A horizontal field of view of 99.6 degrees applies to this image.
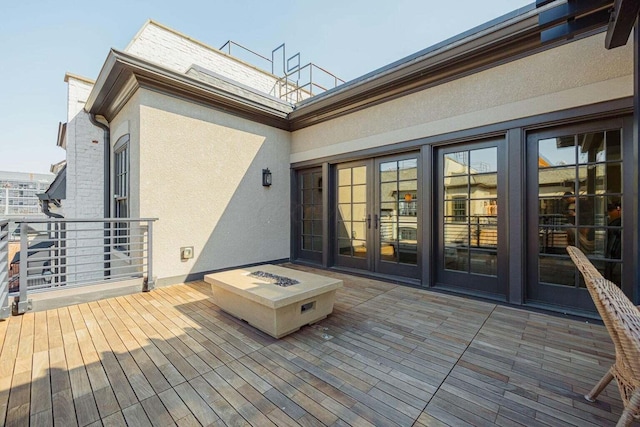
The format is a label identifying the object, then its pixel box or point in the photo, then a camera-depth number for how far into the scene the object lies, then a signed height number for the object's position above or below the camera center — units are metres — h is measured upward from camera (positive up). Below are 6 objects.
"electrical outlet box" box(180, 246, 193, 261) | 4.11 -0.58
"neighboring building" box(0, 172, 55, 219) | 13.62 +1.18
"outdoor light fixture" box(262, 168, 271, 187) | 5.16 +0.70
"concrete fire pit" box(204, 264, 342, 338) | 2.34 -0.77
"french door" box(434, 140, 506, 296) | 3.34 -0.06
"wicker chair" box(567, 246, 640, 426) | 1.09 -0.49
